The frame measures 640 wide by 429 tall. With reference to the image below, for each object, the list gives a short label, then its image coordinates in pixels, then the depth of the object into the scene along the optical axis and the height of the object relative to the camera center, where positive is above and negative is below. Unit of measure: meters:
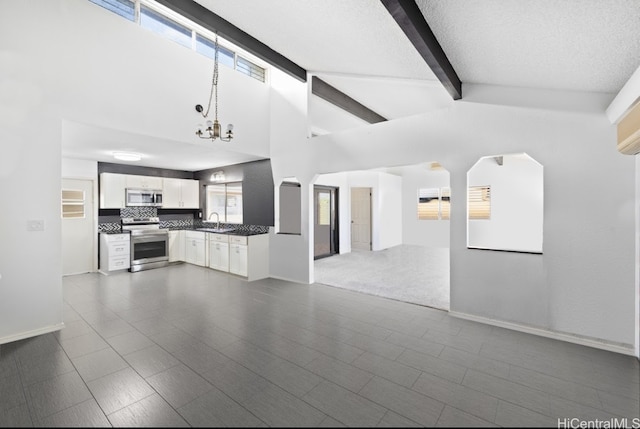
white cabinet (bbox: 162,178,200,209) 6.62 +0.40
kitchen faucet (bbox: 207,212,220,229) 6.80 -0.25
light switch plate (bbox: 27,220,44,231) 2.93 -0.15
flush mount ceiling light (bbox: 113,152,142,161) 4.83 +0.95
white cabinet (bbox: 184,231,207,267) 6.16 -0.85
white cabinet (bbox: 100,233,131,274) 5.56 -0.84
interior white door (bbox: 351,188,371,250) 8.81 -0.26
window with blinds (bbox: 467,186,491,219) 7.77 +0.22
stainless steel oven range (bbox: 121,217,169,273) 5.84 -0.71
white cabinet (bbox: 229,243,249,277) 5.22 -0.92
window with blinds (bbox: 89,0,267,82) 3.95 +2.82
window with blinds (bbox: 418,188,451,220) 9.04 +0.22
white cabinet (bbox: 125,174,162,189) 6.01 +0.63
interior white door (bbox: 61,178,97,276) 5.49 -0.33
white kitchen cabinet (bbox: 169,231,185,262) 6.56 -0.85
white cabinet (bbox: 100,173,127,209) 5.73 +0.41
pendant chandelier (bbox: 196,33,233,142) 3.36 +1.19
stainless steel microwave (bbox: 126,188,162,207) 6.00 +0.28
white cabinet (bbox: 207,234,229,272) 5.62 -0.85
